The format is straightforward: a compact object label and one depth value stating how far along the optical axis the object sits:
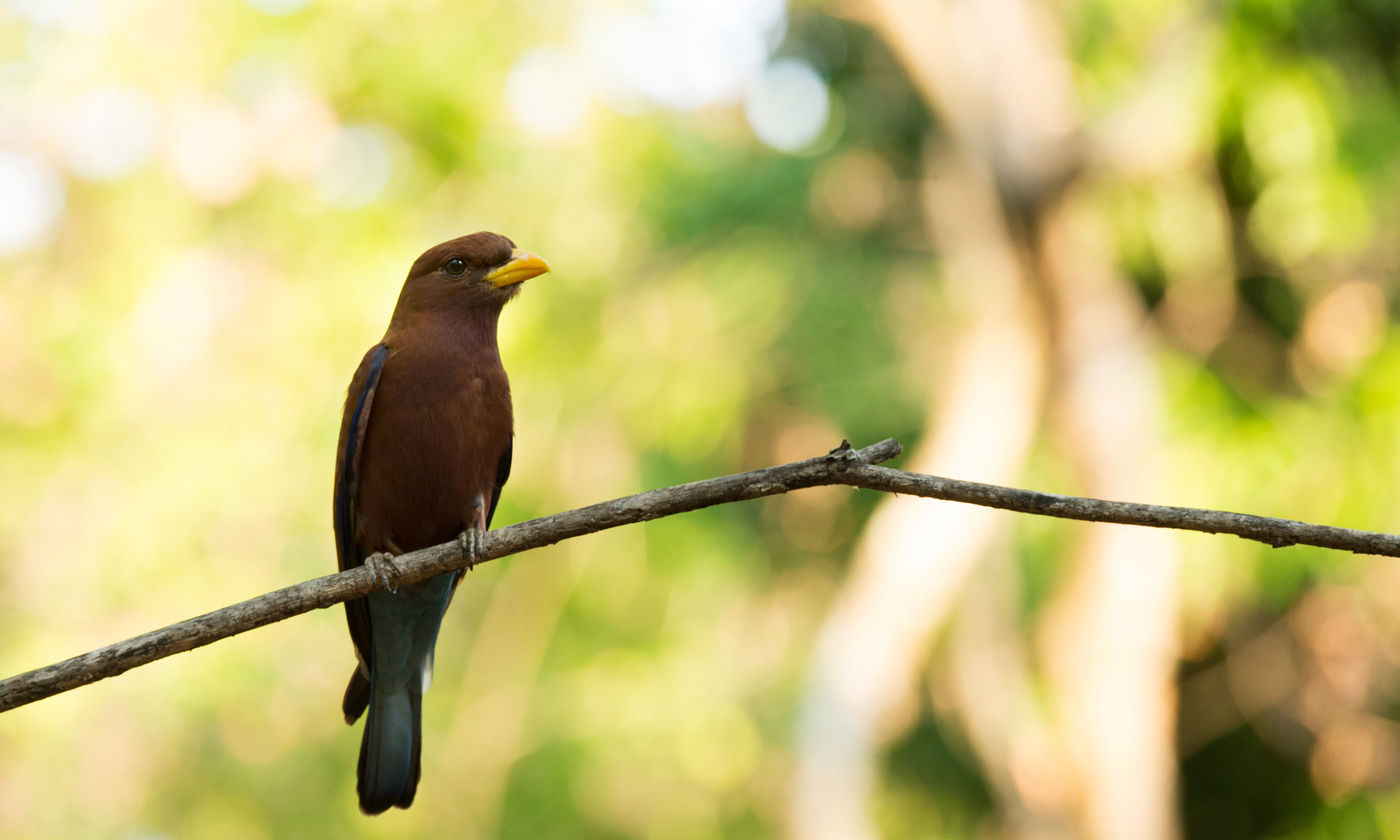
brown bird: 8.02
